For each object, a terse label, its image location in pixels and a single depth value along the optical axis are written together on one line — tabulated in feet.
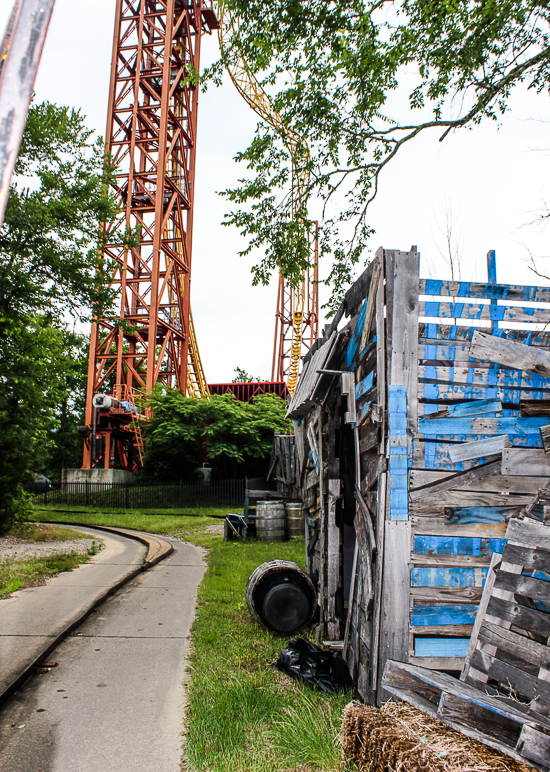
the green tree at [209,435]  87.15
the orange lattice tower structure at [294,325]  124.17
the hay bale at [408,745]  9.14
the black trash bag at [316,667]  15.94
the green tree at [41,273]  43.96
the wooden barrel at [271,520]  44.29
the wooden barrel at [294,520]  45.19
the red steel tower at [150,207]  102.58
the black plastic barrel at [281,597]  20.90
